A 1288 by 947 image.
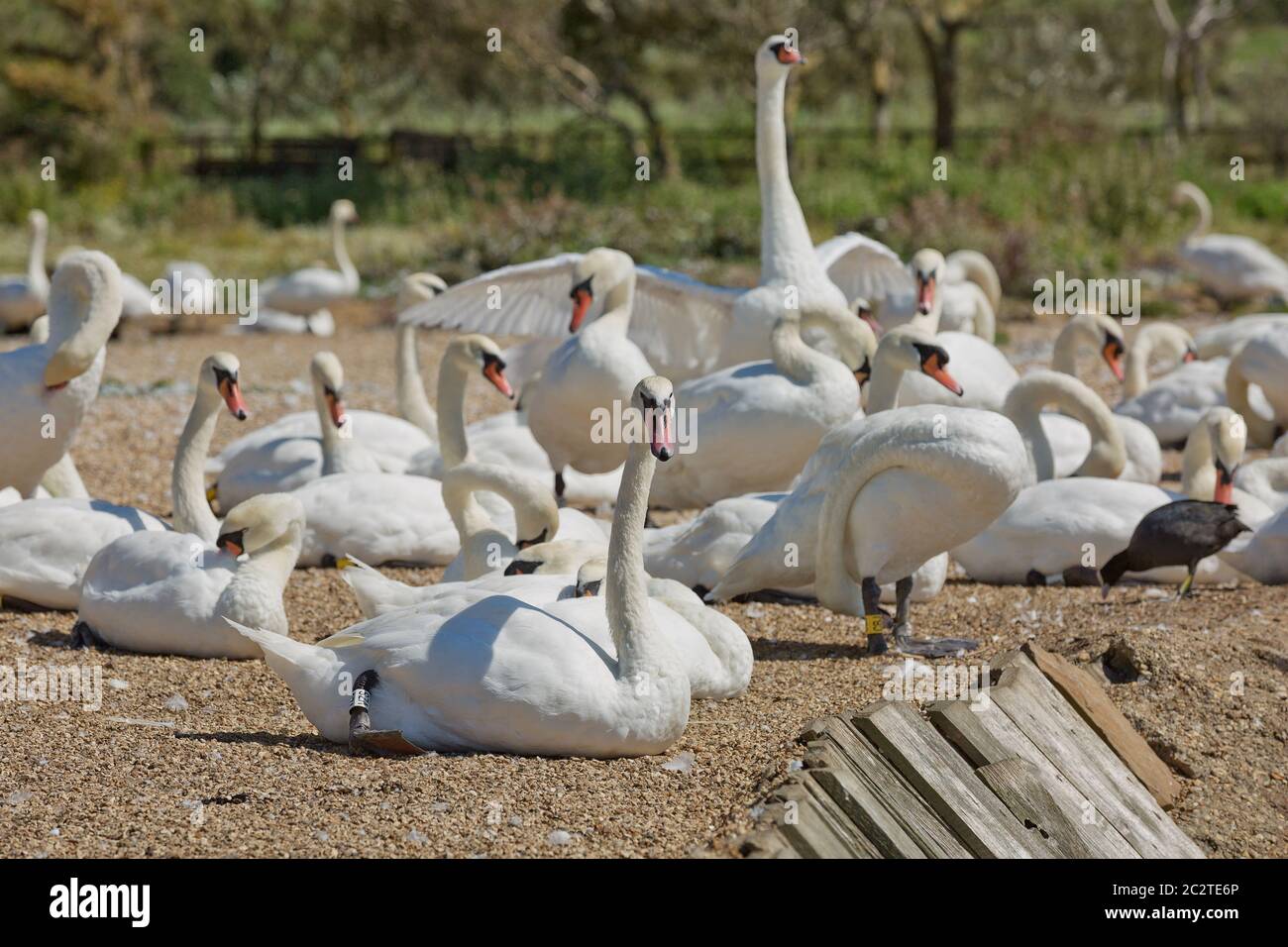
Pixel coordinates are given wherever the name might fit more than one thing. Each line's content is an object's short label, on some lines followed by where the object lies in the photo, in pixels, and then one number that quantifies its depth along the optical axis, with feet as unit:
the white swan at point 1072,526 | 24.54
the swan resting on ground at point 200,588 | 20.44
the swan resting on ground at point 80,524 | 22.66
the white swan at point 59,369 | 24.82
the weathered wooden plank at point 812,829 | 13.03
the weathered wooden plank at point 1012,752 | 15.40
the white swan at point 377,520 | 25.57
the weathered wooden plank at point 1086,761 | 15.83
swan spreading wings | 31.83
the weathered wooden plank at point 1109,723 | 16.87
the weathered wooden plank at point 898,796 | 14.33
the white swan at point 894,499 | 19.84
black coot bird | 22.66
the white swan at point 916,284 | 32.14
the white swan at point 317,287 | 53.98
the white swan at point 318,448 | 28.07
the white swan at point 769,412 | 26.12
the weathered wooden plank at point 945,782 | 14.66
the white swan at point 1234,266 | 55.98
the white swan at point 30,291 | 50.62
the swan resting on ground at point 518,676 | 15.79
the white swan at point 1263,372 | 32.71
